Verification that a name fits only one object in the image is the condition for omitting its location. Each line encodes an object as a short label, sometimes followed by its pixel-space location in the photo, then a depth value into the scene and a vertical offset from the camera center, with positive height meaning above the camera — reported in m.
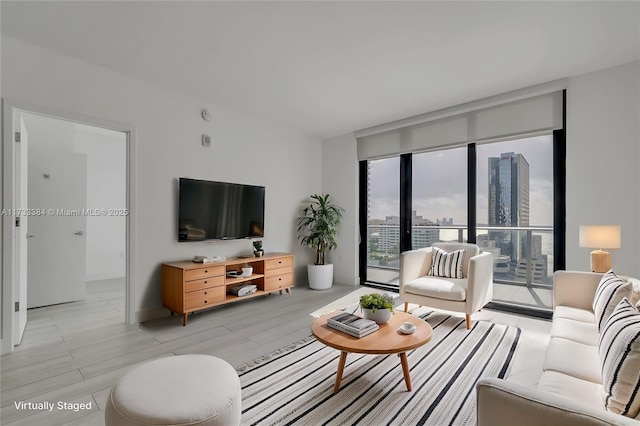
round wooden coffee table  1.77 -0.79
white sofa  0.83 -0.65
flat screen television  3.54 +0.03
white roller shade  3.26 +1.16
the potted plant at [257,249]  4.09 -0.50
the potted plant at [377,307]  2.16 -0.69
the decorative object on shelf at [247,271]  3.78 -0.74
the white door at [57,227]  3.75 -0.21
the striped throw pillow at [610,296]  1.77 -0.50
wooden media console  3.13 -0.81
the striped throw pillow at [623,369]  0.96 -0.53
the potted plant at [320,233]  4.71 -0.33
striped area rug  1.70 -1.15
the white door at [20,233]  2.62 -0.20
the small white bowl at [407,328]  1.97 -0.77
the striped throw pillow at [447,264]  3.42 -0.58
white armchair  2.94 -0.74
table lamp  2.52 -0.22
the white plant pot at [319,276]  4.69 -1.00
